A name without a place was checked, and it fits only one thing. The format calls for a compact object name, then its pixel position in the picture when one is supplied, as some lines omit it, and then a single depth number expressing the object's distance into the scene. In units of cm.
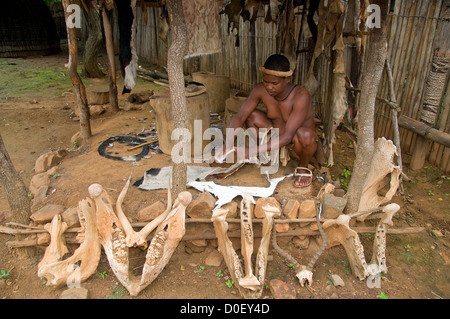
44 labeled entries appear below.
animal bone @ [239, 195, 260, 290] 225
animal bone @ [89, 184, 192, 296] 236
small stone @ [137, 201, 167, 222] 276
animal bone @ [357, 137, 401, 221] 260
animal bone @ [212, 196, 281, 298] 229
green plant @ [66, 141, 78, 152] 454
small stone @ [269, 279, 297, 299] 234
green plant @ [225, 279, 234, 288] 250
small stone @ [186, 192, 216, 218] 278
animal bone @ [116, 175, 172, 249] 247
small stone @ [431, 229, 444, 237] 303
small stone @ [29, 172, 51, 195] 339
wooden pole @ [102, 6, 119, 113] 484
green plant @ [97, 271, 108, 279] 256
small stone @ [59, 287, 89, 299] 232
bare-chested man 302
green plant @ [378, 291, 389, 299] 240
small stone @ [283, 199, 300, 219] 280
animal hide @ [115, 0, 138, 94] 371
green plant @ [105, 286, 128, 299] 240
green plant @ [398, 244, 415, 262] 276
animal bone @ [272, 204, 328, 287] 242
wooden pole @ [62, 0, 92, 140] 394
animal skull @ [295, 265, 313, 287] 241
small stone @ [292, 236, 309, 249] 285
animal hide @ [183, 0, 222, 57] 316
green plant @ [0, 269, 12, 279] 265
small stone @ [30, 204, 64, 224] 273
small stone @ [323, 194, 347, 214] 273
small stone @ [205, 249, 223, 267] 272
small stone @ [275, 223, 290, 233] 278
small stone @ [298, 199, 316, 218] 282
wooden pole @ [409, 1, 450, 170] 354
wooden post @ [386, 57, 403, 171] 350
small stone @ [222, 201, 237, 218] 280
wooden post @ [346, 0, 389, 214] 246
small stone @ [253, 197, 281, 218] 278
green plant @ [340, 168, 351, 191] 371
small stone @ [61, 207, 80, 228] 271
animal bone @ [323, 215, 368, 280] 244
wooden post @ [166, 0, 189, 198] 245
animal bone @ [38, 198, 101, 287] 232
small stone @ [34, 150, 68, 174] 391
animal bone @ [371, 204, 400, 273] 246
